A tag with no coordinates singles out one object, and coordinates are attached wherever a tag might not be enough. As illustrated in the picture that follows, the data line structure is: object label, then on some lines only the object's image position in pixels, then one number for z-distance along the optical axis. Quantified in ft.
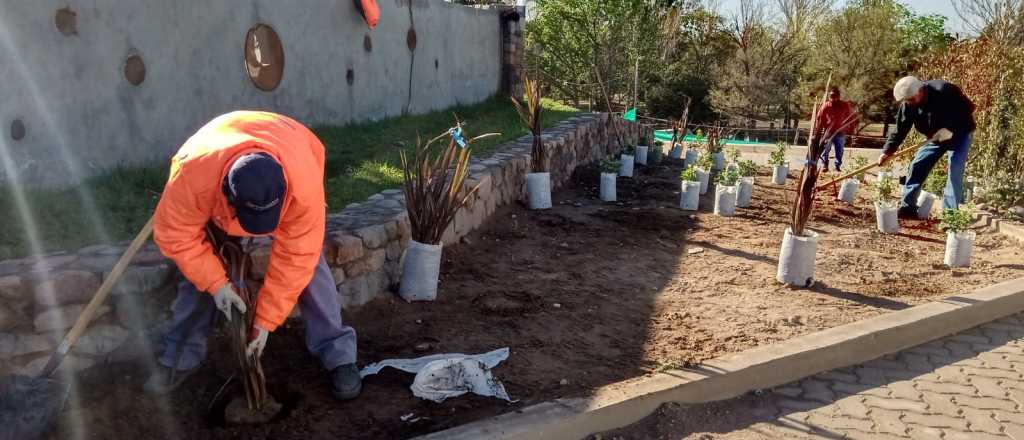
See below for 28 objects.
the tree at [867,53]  84.69
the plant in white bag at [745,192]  25.27
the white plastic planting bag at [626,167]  31.19
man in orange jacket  8.10
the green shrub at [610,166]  25.76
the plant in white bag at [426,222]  13.79
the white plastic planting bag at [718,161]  35.81
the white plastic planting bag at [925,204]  23.56
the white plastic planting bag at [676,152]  40.01
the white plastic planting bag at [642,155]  35.60
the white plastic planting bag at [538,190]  22.47
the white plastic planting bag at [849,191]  26.05
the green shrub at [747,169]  26.61
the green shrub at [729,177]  24.11
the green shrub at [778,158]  32.26
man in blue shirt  22.04
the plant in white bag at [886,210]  21.34
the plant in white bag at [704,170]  27.22
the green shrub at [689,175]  24.21
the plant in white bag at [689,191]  24.21
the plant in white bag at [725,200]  23.39
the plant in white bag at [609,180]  25.67
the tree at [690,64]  99.45
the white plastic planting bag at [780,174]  31.73
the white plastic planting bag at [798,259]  15.43
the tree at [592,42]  98.63
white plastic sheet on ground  10.37
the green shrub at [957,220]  17.52
